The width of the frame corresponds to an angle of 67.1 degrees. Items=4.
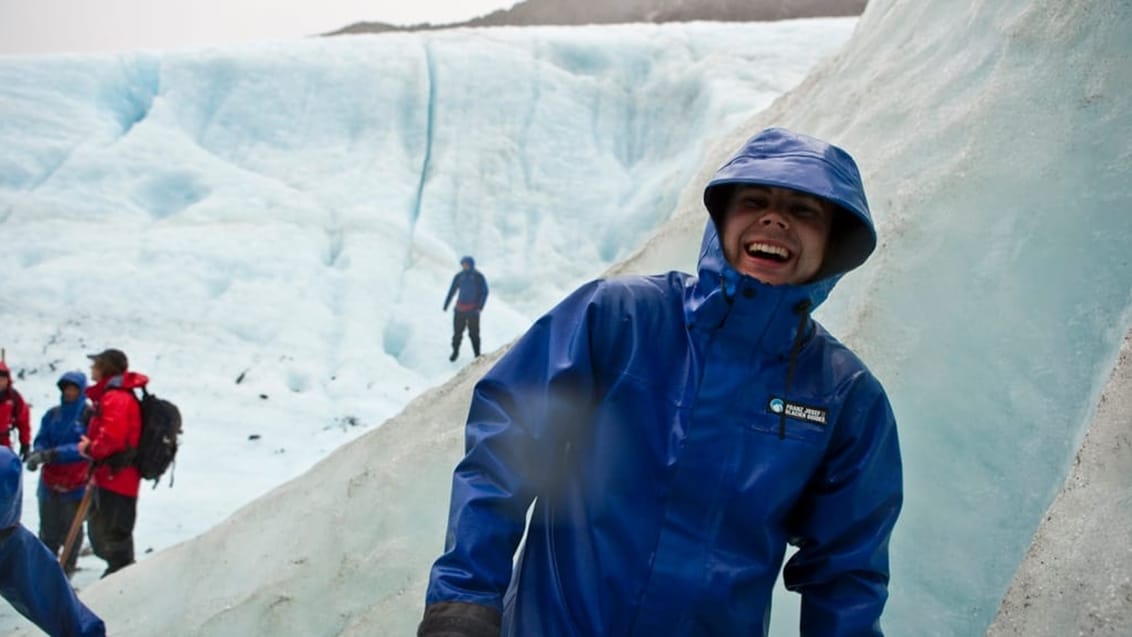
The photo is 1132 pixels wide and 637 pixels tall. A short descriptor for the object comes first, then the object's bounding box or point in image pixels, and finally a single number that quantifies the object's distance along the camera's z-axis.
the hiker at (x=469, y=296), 10.25
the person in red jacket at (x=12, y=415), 4.88
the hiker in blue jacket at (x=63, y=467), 4.78
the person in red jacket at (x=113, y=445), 4.29
